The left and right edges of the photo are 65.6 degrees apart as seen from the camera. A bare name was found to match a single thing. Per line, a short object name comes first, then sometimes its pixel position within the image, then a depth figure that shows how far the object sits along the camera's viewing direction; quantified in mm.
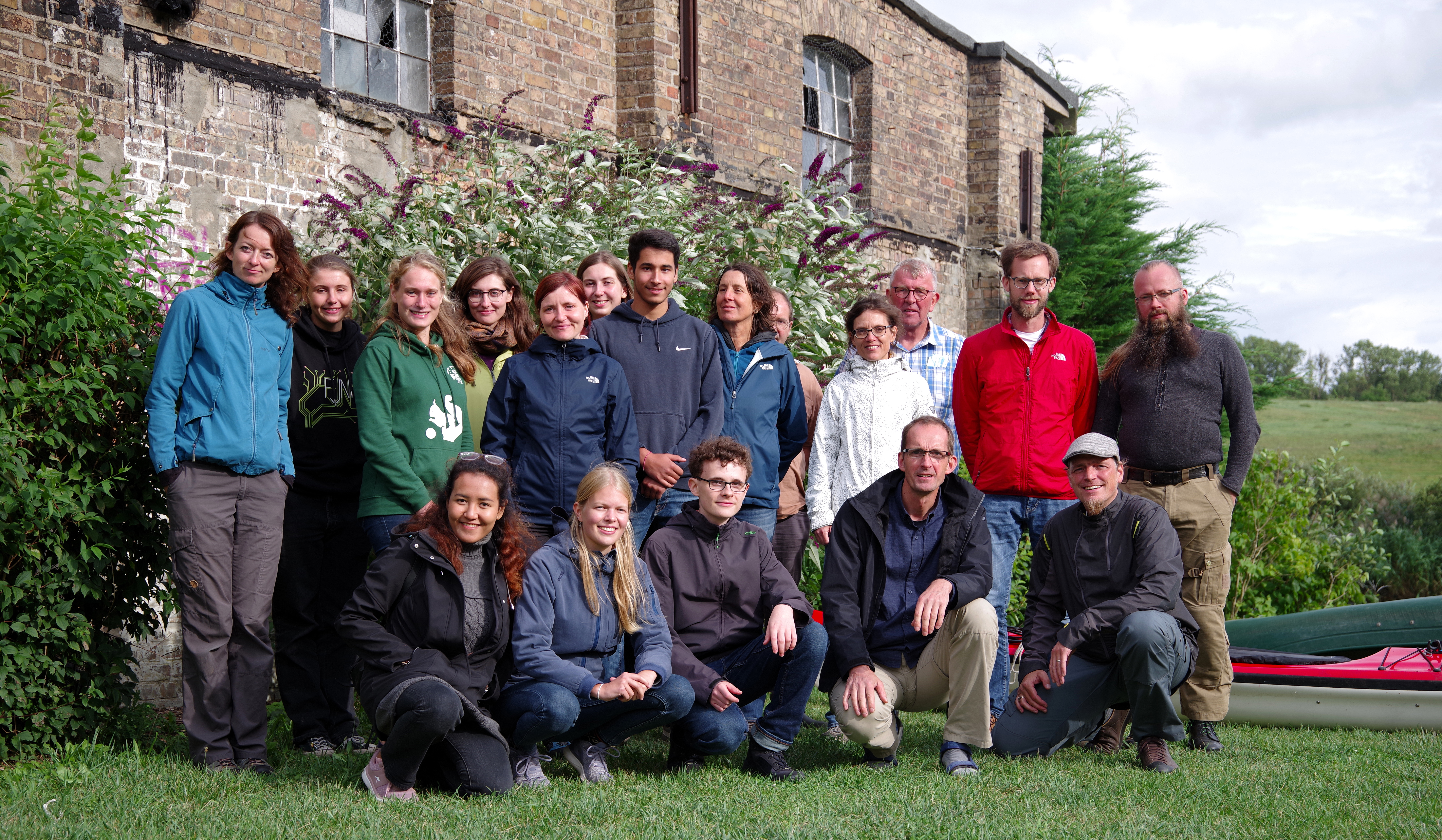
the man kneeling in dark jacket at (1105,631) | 4418
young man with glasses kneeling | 4172
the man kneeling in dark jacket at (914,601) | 4293
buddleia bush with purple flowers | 6711
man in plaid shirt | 5430
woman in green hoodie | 4363
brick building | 6504
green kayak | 5848
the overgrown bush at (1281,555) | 10188
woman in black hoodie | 4633
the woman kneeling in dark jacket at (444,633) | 3738
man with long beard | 4910
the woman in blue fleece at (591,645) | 3947
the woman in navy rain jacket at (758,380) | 5000
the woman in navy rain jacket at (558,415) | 4492
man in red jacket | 5008
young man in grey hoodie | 4785
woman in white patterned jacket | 5109
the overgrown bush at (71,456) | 3977
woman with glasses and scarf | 4918
